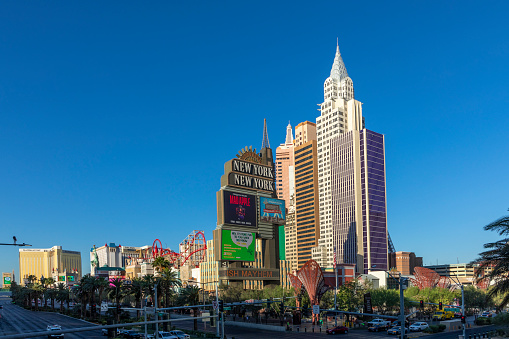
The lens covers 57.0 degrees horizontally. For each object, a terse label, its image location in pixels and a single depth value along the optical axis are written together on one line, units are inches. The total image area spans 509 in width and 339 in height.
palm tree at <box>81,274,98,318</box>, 3939.5
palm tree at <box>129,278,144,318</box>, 3169.3
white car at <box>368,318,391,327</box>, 3082.7
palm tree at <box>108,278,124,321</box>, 3351.6
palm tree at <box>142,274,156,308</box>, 3087.6
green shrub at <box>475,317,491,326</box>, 3528.5
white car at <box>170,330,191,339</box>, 2459.6
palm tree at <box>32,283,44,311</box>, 5693.9
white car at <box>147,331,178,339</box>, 2373.9
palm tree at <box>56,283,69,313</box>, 5024.6
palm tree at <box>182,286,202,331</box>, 3238.2
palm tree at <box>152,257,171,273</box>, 3483.3
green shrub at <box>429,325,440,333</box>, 3005.2
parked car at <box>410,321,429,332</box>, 3070.9
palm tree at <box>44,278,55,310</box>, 5512.8
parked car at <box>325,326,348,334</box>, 2876.5
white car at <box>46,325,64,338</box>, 2602.1
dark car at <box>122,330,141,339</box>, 2549.2
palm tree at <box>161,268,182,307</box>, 3265.3
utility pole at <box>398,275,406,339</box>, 1689.2
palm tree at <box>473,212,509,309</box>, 1375.5
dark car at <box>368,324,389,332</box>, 3053.6
